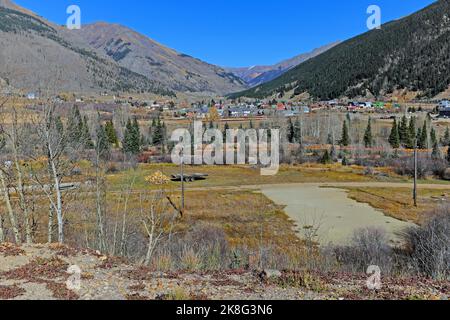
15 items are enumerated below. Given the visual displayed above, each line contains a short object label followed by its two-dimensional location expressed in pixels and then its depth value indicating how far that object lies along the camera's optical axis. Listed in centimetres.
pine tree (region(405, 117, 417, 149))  9619
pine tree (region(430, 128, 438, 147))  9436
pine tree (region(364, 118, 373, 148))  9953
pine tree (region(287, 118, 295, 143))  10994
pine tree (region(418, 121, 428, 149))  9344
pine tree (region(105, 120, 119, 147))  9262
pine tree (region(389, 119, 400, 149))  9462
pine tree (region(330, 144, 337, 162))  8845
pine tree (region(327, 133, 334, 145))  10764
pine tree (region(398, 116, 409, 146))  9746
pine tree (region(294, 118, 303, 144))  10950
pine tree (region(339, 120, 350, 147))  10238
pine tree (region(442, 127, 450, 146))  9660
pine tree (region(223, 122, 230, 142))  10599
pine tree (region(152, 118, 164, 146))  10392
